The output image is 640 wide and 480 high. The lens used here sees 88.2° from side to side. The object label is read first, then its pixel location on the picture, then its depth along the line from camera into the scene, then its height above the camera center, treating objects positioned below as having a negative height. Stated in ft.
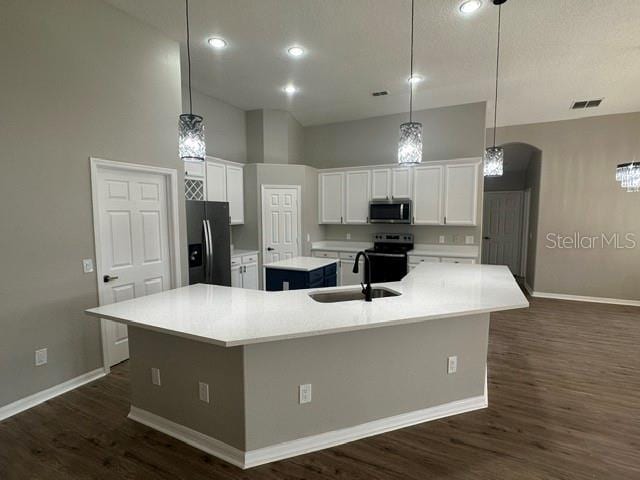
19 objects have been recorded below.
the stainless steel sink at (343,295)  8.95 -2.12
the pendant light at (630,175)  11.12 +1.47
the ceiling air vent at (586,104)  16.24 +5.71
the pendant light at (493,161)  11.25 +1.94
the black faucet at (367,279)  7.62 -1.44
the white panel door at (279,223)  18.22 -0.27
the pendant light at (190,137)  7.93 +1.98
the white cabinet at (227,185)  15.66 +1.67
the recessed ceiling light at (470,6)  9.20 +6.01
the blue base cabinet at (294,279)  12.94 -2.43
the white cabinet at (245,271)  16.48 -2.72
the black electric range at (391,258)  17.71 -2.15
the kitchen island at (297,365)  6.43 -3.20
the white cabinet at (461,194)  16.75 +1.22
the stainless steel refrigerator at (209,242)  13.15 -0.99
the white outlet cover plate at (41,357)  8.61 -3.61
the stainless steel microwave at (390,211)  17.93 +0.39
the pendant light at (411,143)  8.81 +2.00
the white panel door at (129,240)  10.12 -0.70
